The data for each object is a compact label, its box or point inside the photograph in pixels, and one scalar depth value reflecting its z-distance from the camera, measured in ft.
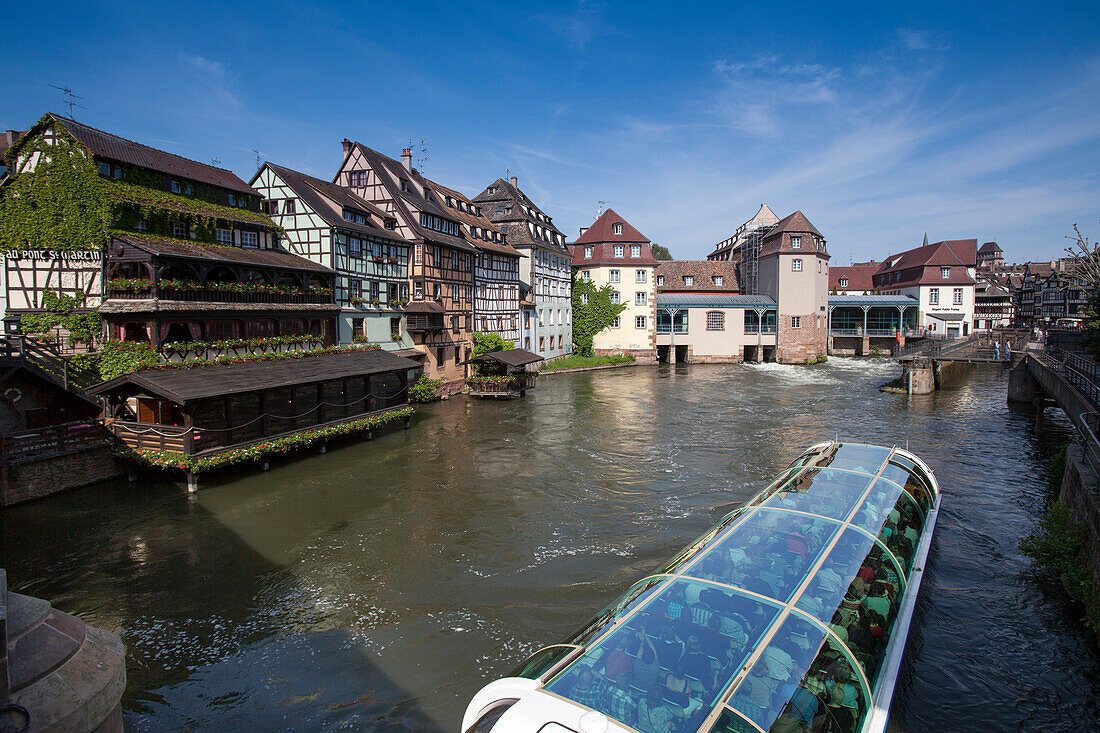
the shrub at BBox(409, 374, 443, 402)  100.94
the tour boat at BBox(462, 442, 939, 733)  15.84
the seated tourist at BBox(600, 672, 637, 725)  15.53
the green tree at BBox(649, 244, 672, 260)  340.76
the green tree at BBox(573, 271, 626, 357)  175.11
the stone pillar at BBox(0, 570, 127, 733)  11.14
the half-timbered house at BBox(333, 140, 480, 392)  103.96
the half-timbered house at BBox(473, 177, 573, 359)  149.07
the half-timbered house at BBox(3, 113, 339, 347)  59.88
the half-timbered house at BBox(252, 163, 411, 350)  86.22
